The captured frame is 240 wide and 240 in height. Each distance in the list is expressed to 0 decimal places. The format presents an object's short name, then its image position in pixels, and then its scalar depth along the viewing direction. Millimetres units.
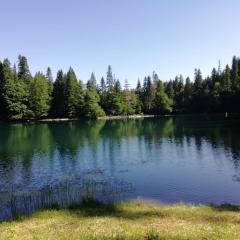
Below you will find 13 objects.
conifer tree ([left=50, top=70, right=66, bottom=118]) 114471
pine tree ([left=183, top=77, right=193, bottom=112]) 135635
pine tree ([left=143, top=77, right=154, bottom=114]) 137610
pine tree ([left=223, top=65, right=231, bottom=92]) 117998
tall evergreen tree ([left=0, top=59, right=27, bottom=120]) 100174
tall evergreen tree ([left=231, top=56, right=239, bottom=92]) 115130
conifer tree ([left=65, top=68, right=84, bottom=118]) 114189
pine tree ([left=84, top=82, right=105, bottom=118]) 115224
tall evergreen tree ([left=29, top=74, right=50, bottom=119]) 105065
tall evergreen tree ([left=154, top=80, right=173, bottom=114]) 133283
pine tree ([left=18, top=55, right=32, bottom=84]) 113907
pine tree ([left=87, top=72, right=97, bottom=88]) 125871
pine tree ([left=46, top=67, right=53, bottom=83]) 130443
